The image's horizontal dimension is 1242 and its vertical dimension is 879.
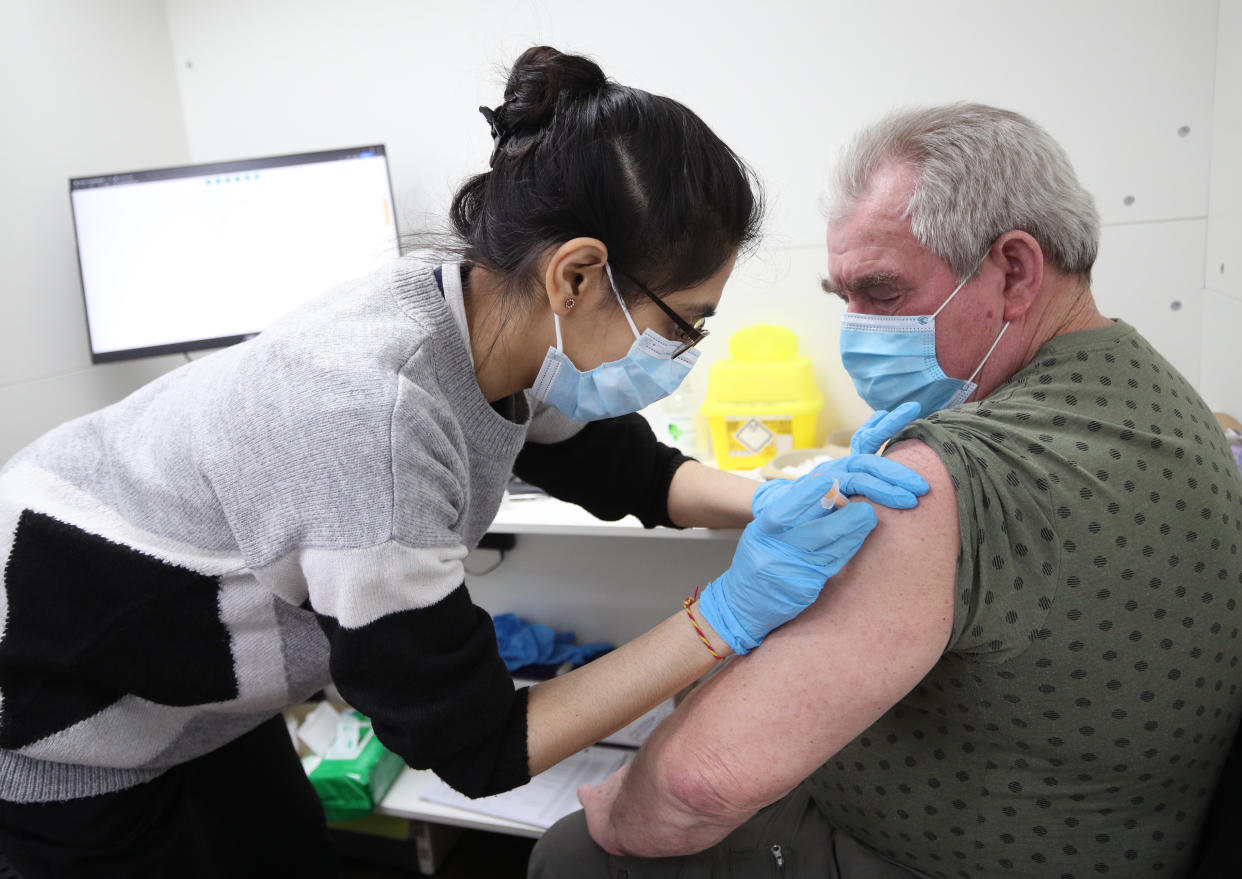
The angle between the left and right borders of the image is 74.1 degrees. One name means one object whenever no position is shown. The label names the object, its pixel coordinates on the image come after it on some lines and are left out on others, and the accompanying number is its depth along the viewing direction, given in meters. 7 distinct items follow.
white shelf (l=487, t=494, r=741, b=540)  1.72
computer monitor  2.11
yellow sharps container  1.93
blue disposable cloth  2.33
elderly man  0.87
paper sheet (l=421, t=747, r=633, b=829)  1.95
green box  2.04
